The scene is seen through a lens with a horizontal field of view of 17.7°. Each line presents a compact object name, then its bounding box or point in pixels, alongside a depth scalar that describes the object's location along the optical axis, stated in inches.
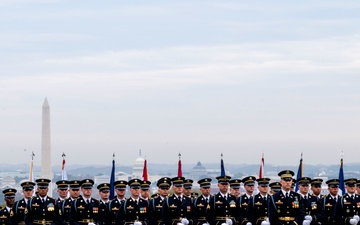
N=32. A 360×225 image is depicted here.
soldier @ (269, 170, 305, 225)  1440.7
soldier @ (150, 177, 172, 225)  1519.3
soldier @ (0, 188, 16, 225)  1566.6
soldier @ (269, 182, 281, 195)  1533.0
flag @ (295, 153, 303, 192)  1929.1
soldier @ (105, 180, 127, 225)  1507.1
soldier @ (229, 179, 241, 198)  1592.0
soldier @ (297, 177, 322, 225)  1504.7
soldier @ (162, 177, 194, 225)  1524.4
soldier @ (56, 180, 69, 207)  1544.0
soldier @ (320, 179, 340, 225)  1514.5
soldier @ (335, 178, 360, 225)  1507.1
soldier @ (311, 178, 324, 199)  1541.6
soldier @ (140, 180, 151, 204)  1515.7
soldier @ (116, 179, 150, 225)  1494.8
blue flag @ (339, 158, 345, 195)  1884.8
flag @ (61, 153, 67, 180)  2105.6
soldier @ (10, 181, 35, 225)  1520.7
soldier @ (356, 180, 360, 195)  1551.4
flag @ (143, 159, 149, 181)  2046.0
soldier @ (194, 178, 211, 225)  1541.6
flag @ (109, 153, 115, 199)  2012.3
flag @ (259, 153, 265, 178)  2015.9
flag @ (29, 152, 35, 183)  2034.3
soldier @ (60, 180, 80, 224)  1519.4
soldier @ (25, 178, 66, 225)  1485.0
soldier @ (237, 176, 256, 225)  1543.3
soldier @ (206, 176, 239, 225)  1534.2
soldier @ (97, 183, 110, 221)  1513.3
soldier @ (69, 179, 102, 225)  1508.4
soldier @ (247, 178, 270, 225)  1503.4
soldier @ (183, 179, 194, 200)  1609.3
